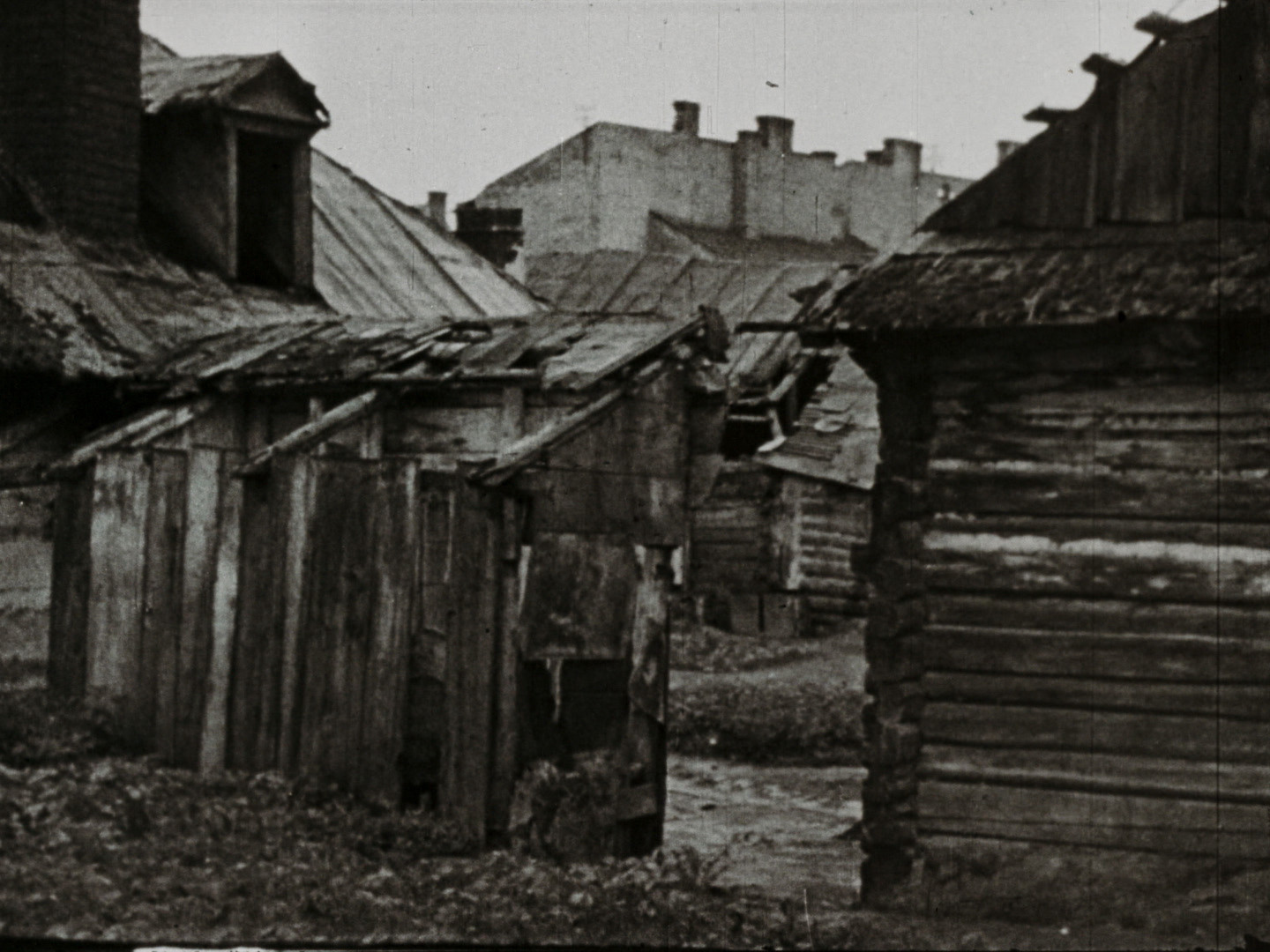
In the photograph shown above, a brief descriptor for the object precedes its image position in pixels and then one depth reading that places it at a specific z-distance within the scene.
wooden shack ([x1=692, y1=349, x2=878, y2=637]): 24.53
